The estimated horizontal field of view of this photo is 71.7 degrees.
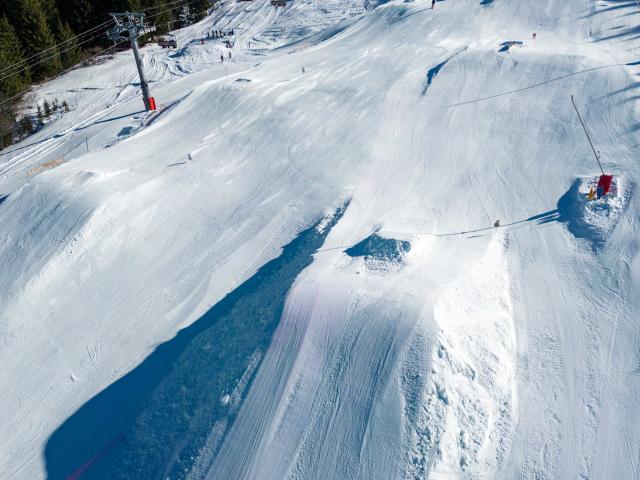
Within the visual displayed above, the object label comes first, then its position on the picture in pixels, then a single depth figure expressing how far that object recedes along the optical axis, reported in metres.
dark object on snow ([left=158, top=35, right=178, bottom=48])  40.69
